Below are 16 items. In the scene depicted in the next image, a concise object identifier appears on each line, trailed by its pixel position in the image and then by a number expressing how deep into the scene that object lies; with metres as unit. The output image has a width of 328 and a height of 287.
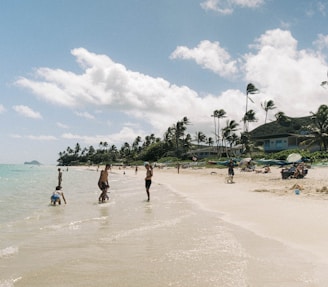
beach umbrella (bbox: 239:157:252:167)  39.75
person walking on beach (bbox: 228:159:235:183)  25.01
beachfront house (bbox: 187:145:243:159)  86.85
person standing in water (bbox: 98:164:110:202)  15.03
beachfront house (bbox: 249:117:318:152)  59.47
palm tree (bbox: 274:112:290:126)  69.03
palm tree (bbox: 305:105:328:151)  48.28
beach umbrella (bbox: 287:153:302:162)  28.35
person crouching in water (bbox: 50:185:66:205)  14.32
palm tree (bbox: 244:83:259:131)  70.44
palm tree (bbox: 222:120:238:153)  72.81
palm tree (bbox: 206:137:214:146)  102.89
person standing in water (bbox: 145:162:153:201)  14.99
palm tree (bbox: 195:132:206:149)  98.87
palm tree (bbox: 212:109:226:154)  84.31
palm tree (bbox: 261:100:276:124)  73.99
